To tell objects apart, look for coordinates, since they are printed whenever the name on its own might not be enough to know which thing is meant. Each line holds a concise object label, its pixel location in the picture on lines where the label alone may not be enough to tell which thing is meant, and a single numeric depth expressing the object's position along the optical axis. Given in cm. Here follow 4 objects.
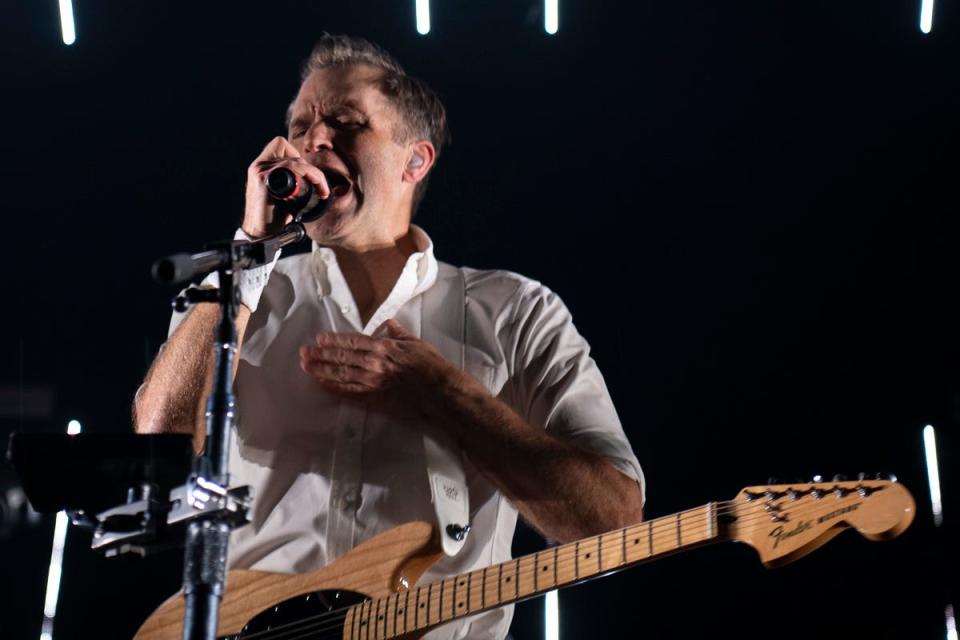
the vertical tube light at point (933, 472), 438
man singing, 430
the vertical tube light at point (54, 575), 467
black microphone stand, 285
